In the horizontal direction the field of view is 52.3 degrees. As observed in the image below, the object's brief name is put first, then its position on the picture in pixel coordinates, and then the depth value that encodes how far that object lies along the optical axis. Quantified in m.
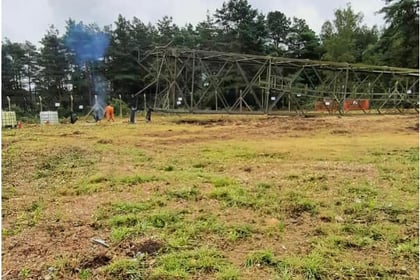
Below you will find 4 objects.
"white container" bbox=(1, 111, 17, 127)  13.76
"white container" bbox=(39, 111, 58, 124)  16.61
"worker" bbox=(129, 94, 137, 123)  14.71
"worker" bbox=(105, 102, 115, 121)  15.96
